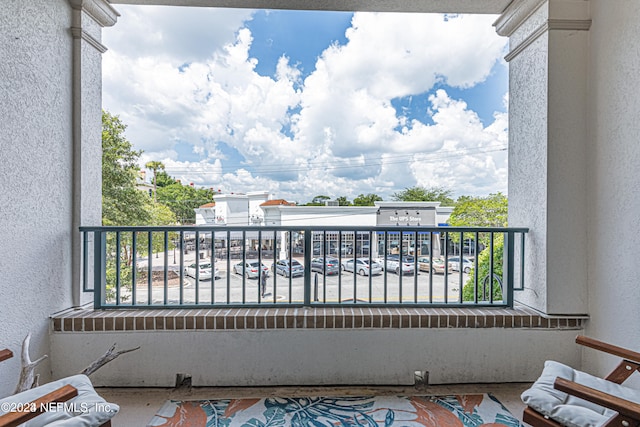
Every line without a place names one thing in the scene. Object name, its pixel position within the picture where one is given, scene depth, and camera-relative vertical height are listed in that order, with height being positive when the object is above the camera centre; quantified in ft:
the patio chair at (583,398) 3.20 -2.52
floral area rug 5.13 -3.71
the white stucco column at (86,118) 6.52 +2.10
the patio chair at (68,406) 3.21 -2.57
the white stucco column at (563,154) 6.23 +1.21
